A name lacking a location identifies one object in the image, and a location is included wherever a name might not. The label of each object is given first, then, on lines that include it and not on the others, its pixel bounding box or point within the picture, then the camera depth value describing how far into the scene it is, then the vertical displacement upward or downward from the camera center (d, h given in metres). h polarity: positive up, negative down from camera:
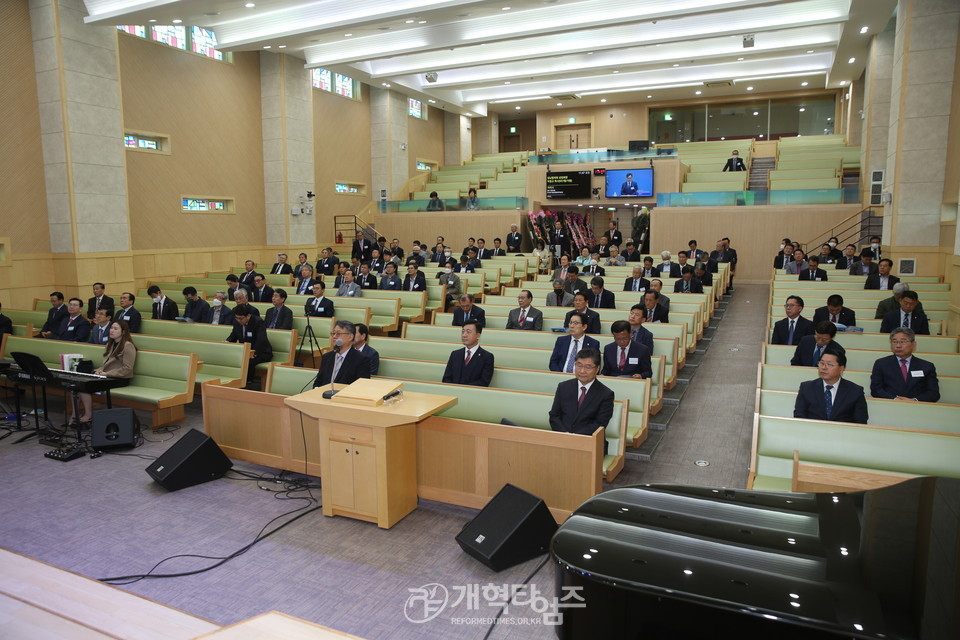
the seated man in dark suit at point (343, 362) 5.53 -1.01
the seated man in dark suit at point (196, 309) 9.21 -0.89
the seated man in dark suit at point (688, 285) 10.27 -0.66
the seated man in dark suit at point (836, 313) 6.95 -0.79
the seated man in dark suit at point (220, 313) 9.04 -0.93
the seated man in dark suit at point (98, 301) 9.58 -0.82
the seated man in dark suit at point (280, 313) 8.63 -0.91
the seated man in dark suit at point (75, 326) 8.34 -1.03
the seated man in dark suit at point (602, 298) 8.75 -0.73
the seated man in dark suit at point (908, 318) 6.73 -0.82
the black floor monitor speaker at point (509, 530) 3.67 -1.67
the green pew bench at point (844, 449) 3.77 -1.26
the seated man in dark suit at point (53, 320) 8.76 -0.99
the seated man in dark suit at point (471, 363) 5.75 -1.06
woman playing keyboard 6.68 -1.17
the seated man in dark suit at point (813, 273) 10.55 -0.49
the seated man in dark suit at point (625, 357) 5.88 -1.04
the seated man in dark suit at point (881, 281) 9.41 -0.56
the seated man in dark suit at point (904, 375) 4.99 -1.04
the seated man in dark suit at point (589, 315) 6.99 -0.82
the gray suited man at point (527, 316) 7.82 -0.87
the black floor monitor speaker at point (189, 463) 4.90 -1.69
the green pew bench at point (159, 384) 6.48 -1.45
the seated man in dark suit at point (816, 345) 5.51 -0.91
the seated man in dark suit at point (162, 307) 9.59 -0.90
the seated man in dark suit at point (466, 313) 7.89 -0.85
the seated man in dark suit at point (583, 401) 4.54 -1.12
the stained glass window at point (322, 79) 18.31 +4.80
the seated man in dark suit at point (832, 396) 4.36 -1.05
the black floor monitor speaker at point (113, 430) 5.79 -1.66
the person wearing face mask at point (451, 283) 10.98 -0.65
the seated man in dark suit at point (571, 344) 5.94 -0.95
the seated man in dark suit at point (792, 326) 6.70 -0.88
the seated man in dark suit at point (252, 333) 7.71 -1.05
